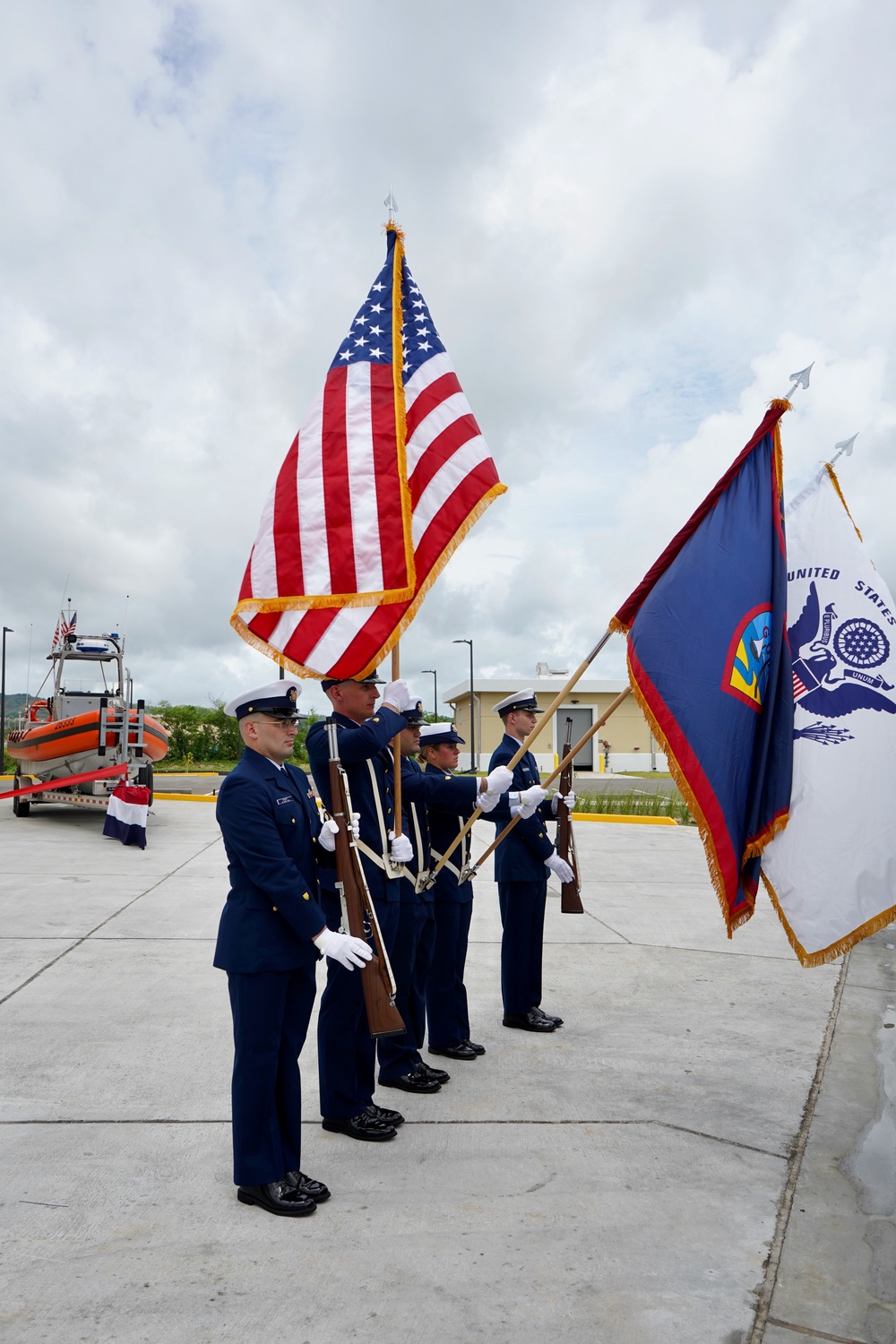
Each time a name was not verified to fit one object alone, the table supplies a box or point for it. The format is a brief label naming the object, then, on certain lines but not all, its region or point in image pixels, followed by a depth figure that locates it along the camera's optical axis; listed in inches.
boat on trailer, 564.7
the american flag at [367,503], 160.2
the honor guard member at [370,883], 152.8
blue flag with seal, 152.6
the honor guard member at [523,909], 209.9
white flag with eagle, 150.4
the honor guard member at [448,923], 193.2
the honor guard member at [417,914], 171.9
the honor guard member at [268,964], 127.5
